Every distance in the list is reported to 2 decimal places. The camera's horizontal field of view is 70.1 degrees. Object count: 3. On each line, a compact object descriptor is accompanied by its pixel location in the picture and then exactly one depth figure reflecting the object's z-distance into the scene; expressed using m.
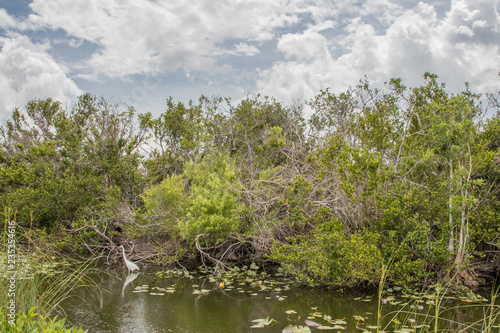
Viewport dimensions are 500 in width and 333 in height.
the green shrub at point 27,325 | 3.06
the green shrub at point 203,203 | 7.88
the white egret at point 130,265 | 8.46
